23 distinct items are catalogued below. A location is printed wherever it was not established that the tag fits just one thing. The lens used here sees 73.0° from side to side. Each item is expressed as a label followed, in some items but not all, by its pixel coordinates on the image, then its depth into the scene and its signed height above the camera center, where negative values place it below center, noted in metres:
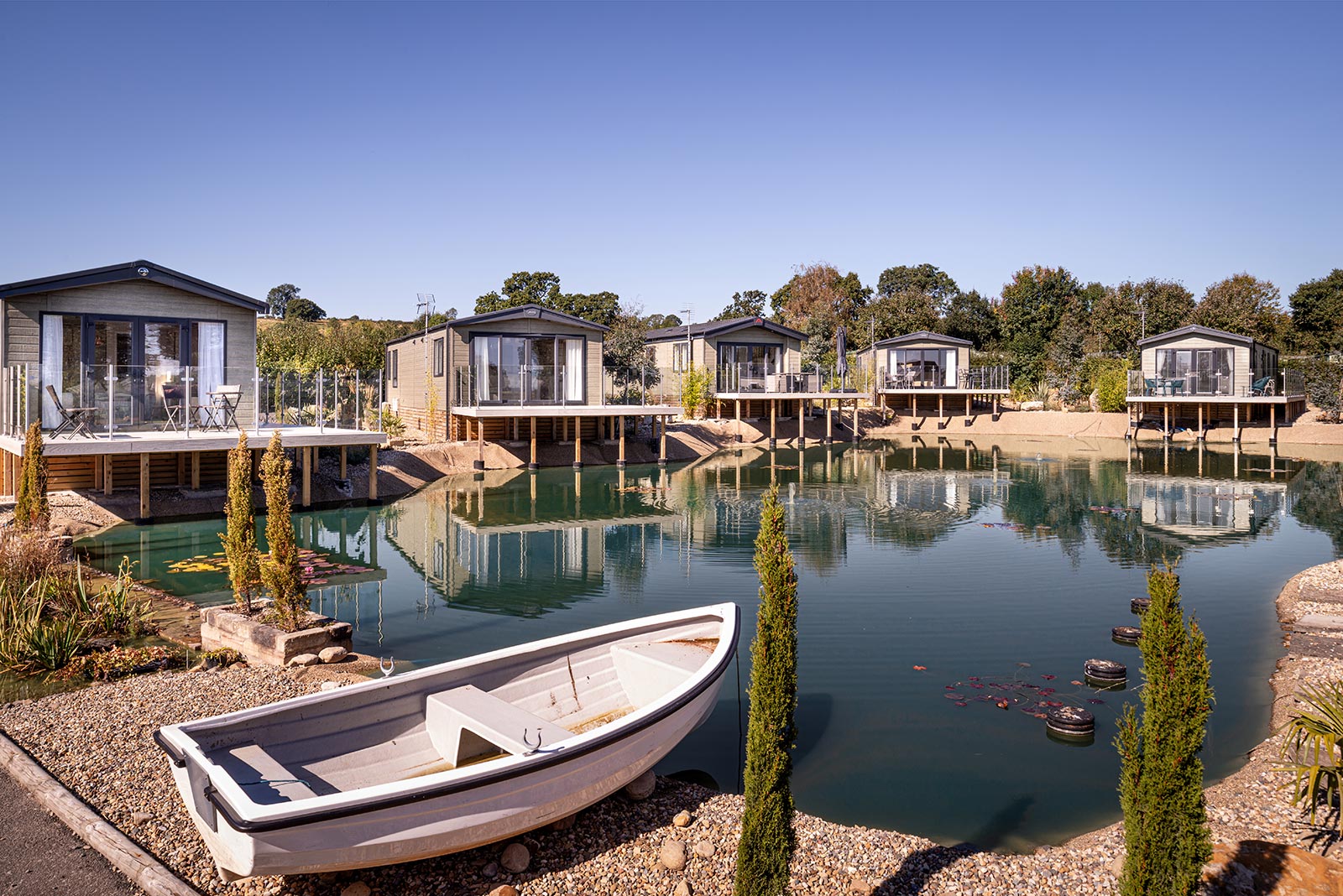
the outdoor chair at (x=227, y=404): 18.97 +0.61
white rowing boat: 4.56 -1.93
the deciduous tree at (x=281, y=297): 88.76 +13.46
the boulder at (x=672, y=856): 5.36 -2.53
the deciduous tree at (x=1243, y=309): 49.91 +7.08
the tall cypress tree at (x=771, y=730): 4.36 -1.44
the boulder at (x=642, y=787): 6.19 -2.44
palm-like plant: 5.66 -2.10
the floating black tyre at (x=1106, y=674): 8.98 -2.41
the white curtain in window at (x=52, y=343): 18.23 +1.84
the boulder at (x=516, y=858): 5.29 -2.50
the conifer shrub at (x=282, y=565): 9.01 -1.32
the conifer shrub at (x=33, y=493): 13.26 -0.88
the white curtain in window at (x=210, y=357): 19.75 +1.69
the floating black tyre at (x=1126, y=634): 10.34 -2.33
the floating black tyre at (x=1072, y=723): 7.73 -2.51
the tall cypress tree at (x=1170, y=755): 3.87 -1.40
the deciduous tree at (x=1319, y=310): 49.41 +6.76
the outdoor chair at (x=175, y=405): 18.17 +0.57
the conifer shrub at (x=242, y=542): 9.85 -1.18
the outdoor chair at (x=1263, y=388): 36.28 +1.76
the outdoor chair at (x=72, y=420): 16.80 +0.25
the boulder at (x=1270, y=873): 4.93 -2.46
